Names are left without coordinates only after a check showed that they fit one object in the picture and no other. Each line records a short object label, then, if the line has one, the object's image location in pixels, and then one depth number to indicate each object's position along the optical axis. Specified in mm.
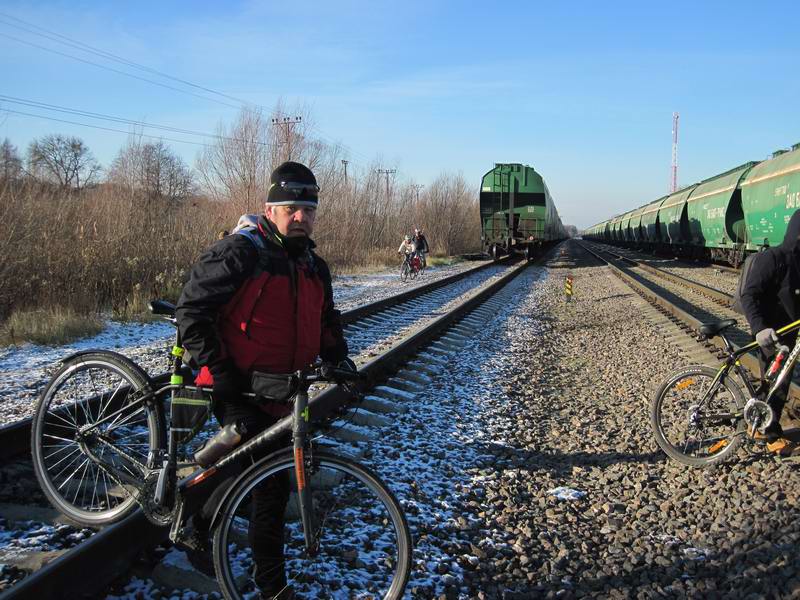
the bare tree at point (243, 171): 23969
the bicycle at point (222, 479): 2531
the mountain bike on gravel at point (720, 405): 4477
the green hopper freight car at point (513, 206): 28625
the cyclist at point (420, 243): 23031
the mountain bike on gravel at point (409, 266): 22181
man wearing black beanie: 2516
